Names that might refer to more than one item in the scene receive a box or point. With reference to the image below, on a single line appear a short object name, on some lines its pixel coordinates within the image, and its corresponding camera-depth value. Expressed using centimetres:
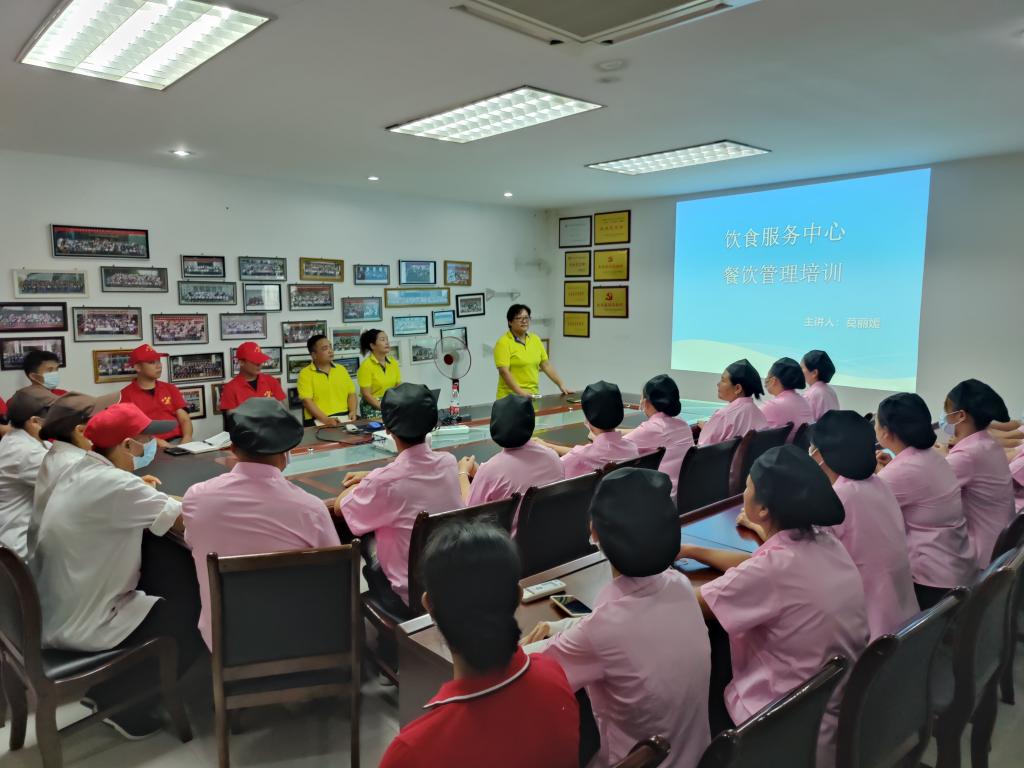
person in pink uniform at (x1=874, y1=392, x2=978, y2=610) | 246
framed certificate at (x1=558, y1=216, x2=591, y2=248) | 784
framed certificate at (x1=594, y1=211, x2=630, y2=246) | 745
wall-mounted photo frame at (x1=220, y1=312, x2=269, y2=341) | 574
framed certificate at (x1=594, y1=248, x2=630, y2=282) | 752
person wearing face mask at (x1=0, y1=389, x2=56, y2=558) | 271
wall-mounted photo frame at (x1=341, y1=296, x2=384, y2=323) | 646
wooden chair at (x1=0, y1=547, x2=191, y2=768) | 193
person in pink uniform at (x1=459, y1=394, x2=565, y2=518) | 272
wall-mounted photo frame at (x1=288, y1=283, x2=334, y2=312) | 609
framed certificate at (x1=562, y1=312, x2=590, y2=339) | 802
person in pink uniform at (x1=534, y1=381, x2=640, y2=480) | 314
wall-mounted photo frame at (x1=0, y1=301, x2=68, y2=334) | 465
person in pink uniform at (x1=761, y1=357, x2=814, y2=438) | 430
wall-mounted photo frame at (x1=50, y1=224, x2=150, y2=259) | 482
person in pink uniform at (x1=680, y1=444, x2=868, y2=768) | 155
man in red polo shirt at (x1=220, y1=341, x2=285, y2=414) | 490
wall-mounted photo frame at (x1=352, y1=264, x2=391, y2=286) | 650
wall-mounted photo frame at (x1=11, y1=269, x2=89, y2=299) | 469
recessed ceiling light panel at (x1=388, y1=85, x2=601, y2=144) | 351
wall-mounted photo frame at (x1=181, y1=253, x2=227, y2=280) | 545
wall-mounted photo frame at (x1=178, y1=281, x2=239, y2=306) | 548
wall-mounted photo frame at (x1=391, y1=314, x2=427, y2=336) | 684
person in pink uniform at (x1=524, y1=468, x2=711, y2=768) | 137
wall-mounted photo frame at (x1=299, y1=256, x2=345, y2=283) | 615
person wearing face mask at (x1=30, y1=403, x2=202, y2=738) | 212
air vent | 220
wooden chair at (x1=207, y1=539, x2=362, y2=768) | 190
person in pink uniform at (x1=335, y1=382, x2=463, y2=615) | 245
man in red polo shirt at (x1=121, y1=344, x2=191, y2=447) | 449
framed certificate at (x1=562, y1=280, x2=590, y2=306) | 796
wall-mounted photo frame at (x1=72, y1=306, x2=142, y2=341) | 498
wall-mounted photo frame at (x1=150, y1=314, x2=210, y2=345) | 537
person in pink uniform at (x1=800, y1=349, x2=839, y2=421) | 464
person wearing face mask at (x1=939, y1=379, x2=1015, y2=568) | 271
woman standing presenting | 558
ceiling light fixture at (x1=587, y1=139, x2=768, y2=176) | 473
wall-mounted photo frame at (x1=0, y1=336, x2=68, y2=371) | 467
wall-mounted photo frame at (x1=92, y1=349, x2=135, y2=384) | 510
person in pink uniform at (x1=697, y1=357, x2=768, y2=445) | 394
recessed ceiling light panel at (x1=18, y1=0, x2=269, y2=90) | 245
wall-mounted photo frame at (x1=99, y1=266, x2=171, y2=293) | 506
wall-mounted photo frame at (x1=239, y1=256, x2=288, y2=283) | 578
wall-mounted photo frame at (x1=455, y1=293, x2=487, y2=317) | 736
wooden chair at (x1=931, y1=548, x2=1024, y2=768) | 176
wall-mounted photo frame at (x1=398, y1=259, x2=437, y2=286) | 683
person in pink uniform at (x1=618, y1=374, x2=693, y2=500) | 357
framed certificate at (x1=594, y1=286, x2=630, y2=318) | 761
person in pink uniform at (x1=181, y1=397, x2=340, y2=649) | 206
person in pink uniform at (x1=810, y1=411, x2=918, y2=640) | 203
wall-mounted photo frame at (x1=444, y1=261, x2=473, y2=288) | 723
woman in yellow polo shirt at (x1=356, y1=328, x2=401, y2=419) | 548
